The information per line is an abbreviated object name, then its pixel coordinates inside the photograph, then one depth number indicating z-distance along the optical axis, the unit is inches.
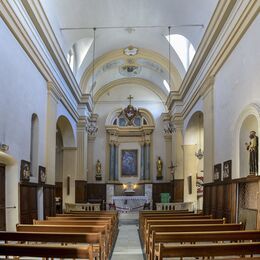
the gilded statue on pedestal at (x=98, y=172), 868.6
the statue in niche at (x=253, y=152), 279.4
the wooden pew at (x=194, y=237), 207.3
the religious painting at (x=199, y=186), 623.3
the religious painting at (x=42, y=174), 409.7
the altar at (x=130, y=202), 837.7
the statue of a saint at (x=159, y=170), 869.8
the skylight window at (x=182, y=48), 608.4
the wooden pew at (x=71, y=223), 290.8
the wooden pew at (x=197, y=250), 167.3
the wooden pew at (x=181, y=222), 292.2
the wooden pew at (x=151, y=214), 426.0
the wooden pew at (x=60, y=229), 245.9
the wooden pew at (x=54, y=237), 203.3
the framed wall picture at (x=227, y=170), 346.2
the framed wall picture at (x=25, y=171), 338.8
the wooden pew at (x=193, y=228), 247.6
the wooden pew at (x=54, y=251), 164.1
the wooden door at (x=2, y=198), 293.3
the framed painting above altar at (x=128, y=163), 893.2
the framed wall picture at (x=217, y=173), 387.4
